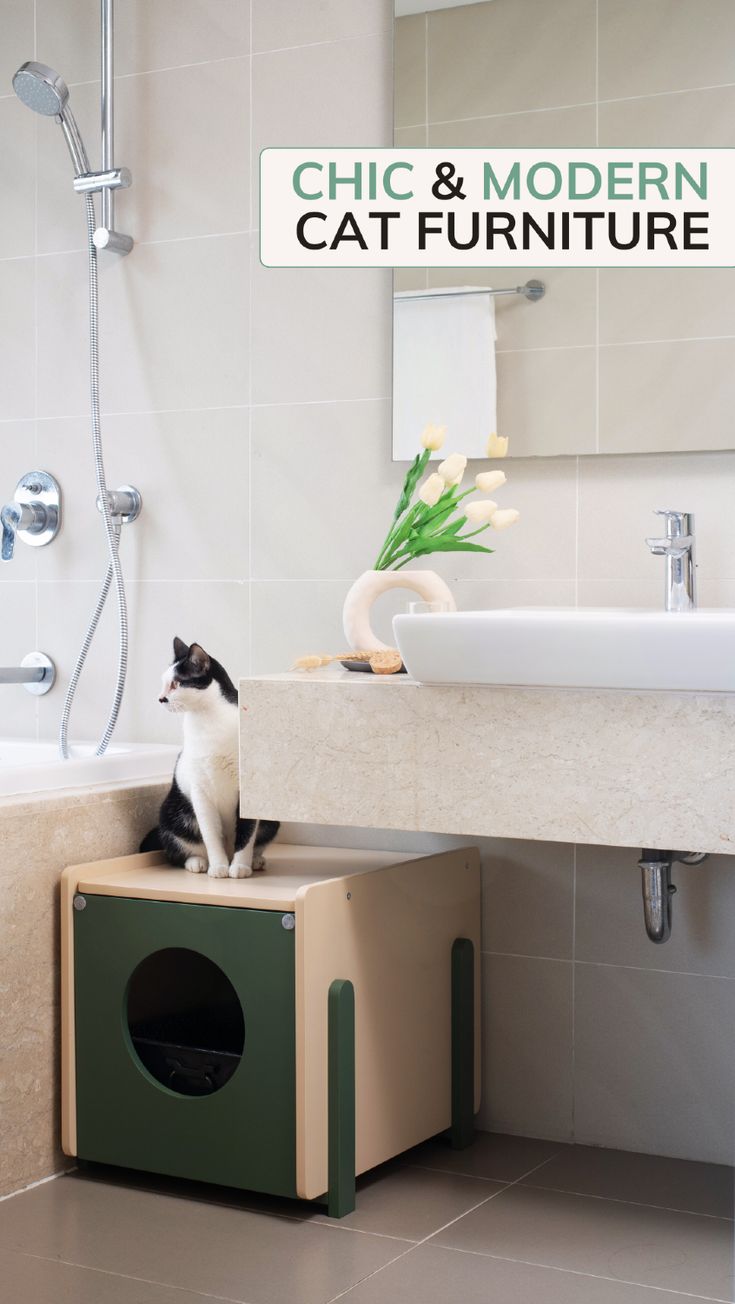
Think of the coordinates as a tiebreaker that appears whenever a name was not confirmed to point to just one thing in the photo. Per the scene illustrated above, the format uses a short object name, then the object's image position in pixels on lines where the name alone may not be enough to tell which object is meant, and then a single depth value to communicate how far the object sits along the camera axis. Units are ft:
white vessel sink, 4.94
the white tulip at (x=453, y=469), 6.66
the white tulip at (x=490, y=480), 6.66
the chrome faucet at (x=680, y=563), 6.43
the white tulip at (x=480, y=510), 6.74
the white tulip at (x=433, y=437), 6.86
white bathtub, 6.83
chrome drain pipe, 6.40
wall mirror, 6.79
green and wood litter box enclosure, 6.12
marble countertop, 5.28
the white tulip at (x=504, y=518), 6.69
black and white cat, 6.78
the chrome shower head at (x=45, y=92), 7.72
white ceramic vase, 6.77
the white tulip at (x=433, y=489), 6.57
